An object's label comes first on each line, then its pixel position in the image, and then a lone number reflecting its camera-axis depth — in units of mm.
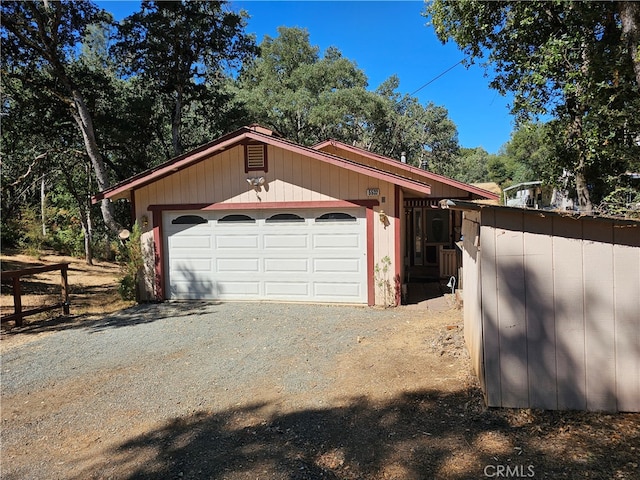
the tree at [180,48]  16203
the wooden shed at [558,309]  3588
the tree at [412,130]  30266
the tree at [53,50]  12328
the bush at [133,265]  9570
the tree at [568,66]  7273
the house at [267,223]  8539
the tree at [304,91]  24953
